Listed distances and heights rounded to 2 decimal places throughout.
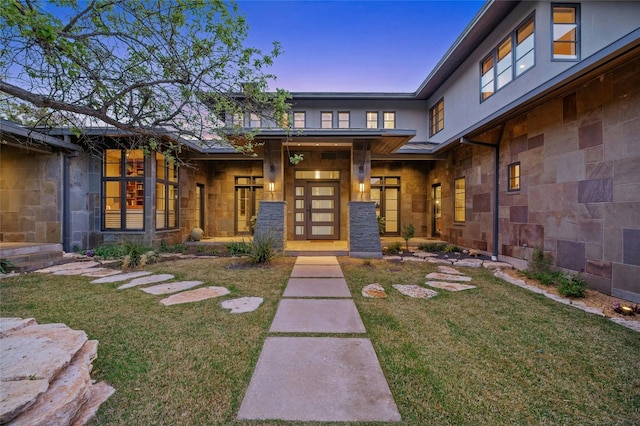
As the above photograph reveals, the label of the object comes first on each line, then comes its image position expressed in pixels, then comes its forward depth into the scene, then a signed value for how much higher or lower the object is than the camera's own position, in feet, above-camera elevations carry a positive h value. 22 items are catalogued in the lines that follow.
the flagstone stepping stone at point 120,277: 15.25 -3.89
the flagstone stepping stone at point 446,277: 16.28 -4.00
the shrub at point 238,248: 23.76 -3.27
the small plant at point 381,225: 29.01 -1.57
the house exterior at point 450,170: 13.33 +3.56
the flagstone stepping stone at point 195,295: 12.01 -3.92
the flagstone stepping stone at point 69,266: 17.88 -3.82
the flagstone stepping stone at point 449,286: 14.44 -4.03
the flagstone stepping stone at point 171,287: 13.51 -3.92
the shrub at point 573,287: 13.16 -3.68
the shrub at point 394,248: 25.38 -3.44
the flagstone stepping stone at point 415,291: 13.20 -4.02
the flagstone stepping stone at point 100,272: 16.57 -3.85
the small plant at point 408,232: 25.43 -1.94
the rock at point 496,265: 19.31 -3.85
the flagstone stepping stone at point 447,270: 17.96 -3.98
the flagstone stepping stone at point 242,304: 11.05 -3.97
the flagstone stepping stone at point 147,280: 14.56 -3.91
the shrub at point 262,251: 20.01 -2.95
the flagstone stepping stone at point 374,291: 12.96 -4.00
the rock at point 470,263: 20.04 -3.83
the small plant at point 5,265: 17.32 -3.46
